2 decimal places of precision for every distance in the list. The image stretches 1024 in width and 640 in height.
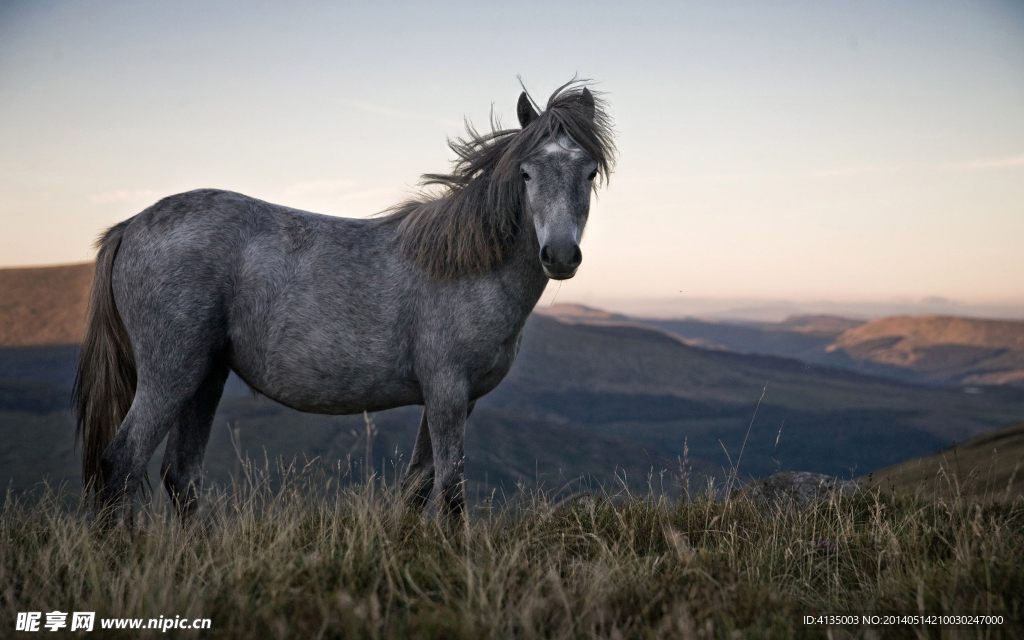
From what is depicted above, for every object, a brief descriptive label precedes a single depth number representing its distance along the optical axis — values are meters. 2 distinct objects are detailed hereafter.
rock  6.32
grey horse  4.55
